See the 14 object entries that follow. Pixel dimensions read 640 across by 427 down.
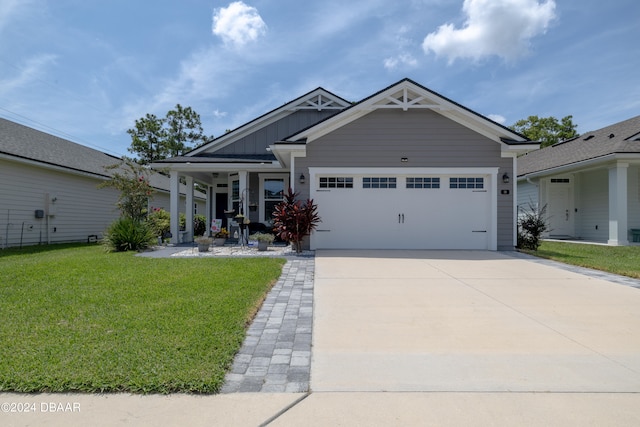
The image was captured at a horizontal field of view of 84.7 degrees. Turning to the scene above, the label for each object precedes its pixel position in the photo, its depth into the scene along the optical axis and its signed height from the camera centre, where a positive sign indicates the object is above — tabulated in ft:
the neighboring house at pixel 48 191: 40.37 +3.70
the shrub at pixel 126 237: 35.86 -1.90
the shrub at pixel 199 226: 63.08 -1.40
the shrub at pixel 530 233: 36.64 -1.51
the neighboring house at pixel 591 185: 41.73 +4.97
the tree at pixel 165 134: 109.16 +26.72
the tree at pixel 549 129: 108.78 +28.18
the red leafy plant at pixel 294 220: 33.50 -0.14
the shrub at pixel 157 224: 41.67 -0.68
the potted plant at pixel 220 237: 40.46 -2.17
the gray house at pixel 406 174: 35.14 +4.52
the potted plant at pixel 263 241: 35.53 -2.27
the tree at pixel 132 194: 40.09 +2.87
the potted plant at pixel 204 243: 33.91 -2.39
